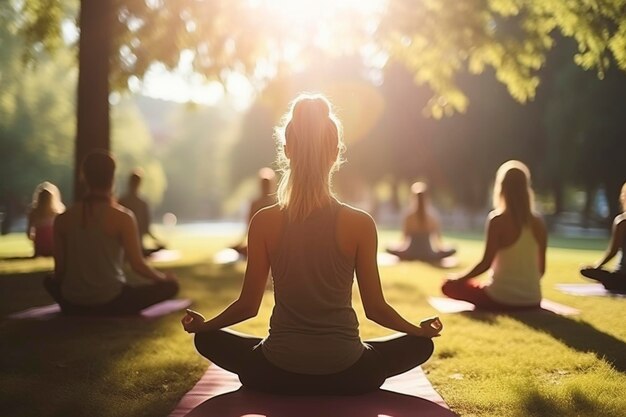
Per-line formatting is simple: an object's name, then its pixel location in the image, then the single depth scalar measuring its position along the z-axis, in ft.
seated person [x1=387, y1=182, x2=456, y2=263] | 47.88
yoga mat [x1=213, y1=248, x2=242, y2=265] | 49.44
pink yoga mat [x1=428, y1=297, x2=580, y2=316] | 24.85
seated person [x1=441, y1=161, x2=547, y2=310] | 23.20
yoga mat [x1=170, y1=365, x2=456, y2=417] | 12.39
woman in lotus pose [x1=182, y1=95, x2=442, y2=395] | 12.28
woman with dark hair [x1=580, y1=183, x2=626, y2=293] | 27.32
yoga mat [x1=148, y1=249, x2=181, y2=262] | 51.94
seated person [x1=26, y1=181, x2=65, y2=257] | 43.32
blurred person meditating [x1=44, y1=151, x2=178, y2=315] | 21.71
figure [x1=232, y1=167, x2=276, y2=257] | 41.14
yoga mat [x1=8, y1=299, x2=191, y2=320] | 23.85
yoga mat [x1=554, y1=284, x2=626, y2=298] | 28.66
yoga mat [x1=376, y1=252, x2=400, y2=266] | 47.85
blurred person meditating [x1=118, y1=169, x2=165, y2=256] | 44.29
